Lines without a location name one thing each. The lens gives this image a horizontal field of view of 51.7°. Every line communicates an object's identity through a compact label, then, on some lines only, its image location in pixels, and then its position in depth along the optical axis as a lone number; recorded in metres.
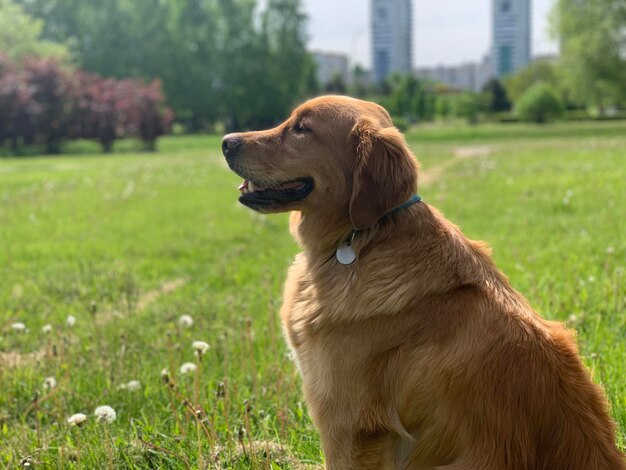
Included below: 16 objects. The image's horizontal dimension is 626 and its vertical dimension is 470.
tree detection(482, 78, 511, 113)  79.88
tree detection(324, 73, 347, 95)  85.50
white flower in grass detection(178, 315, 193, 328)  4.24
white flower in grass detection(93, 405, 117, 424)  2.74
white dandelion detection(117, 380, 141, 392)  3.83
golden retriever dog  2.29
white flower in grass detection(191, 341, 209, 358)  3.01
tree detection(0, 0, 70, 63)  41.38
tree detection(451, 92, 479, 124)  70.06
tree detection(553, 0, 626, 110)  42.31
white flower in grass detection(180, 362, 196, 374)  3.42
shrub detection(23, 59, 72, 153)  32.38
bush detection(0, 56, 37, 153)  31.27
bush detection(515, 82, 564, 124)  61.41
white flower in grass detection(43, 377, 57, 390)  3.69
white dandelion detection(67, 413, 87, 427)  2.62
